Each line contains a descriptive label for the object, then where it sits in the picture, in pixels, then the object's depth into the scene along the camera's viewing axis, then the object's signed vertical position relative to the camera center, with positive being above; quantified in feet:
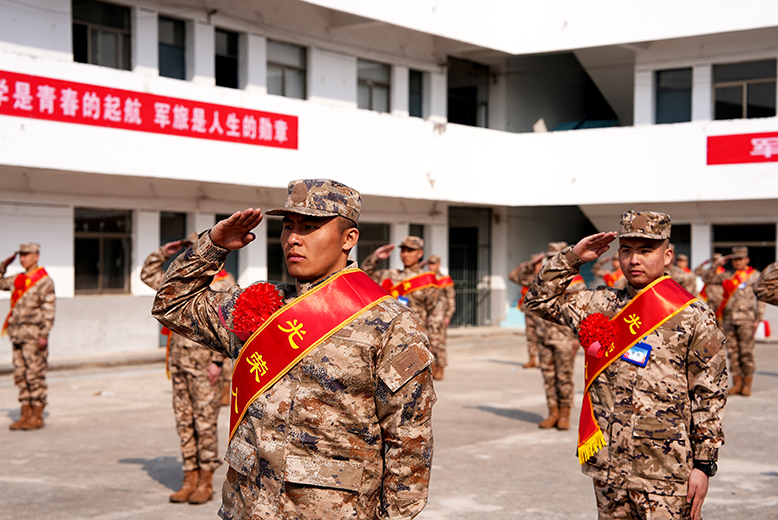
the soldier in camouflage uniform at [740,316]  41.86 -3.35
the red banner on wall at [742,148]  67.46 +8.01
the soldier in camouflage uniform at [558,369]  32.76 -4.58
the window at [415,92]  76.18 +13.70
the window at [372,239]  73.95 +0.74
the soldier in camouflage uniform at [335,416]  9.90 -1.96
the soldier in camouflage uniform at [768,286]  19.26 -0.79
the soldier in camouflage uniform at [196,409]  22.72 -4.28
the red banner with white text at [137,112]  47.19 +8.03
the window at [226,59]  61.31 +13.32
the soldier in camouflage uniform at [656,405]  14.28 -2.64
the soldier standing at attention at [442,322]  46.62 -4.02
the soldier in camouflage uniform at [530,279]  40.15 -1.53
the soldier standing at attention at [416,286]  44.45 -2.00
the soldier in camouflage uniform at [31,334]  32.42 -3.36
